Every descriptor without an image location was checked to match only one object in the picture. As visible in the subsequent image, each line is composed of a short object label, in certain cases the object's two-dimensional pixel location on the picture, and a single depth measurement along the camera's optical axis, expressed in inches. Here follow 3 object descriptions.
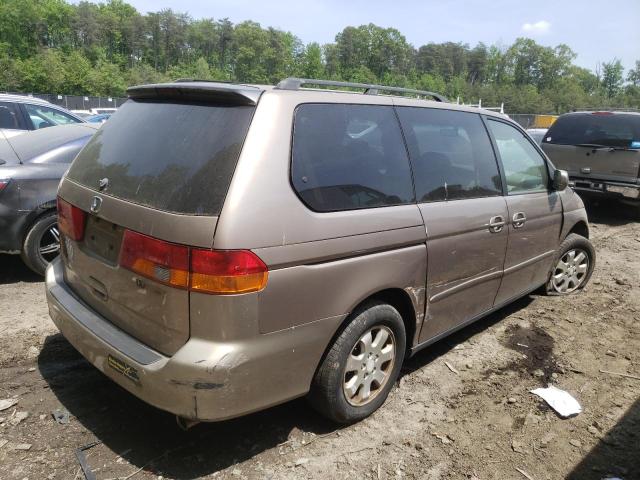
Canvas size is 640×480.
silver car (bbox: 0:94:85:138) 315.9
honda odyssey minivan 84.9
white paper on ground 123.7
